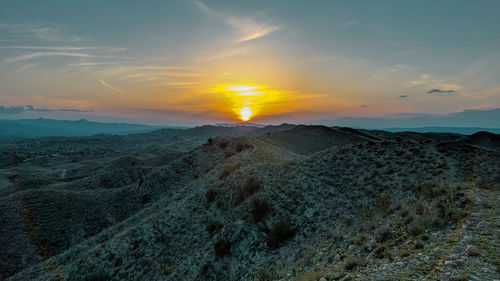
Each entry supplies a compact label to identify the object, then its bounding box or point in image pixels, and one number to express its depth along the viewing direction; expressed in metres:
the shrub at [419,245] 8.59
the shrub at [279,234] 14.96
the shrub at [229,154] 47.31
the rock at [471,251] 7.17
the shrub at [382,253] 8.73
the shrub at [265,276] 10.95
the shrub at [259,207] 17.71
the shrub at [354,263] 8.65
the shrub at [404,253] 8.34
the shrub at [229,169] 30.64
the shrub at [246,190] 21.28
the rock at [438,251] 7.79
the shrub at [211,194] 23.88
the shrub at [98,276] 18.53
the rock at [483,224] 9.11
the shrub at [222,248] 15.79
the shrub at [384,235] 10.29
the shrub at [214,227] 18.78
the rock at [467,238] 8.28
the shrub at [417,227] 9.85
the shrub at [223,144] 53.84
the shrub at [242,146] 47.03
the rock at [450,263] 6.84
